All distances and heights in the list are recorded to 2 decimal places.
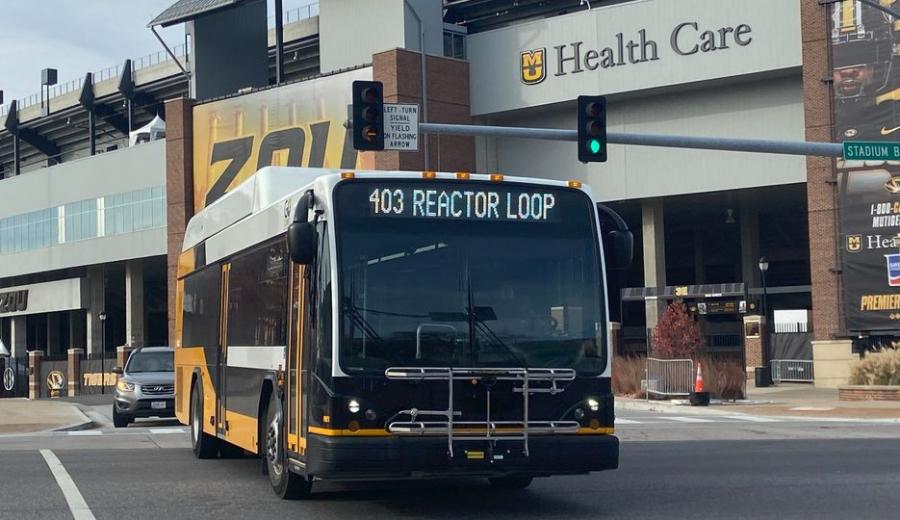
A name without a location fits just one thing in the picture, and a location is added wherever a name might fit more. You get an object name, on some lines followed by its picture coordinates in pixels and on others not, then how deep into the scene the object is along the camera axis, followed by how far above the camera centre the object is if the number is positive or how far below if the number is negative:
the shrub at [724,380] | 33.50 -1.72
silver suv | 26.80 -1.42
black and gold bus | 10.45 -0.05
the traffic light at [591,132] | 21.73 +3.28
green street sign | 22.89 +3.02
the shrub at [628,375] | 35.75 -1.65
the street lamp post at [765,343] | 43.56 -0.96
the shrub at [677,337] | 36.00 -0.56
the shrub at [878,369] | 31.45 -1.42
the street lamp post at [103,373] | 55.29 -1.87
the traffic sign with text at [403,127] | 23.11 +3.69
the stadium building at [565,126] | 42.69 +8.20
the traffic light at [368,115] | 21.16 +3.57
